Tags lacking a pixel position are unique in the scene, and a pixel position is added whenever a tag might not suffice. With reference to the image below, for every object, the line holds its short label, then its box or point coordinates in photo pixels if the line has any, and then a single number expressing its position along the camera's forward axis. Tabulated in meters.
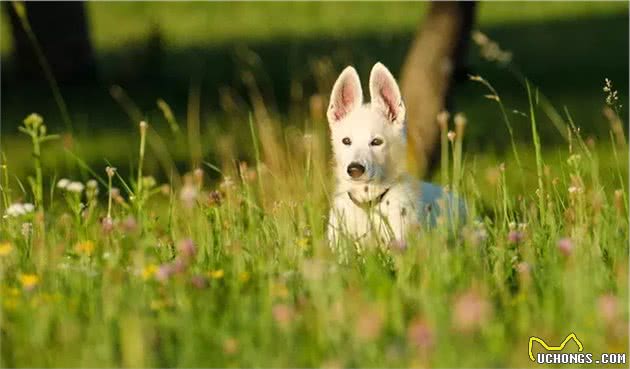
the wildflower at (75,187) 12.89
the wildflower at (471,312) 8.77
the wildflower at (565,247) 10.98
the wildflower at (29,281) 11.30
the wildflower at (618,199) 12.16
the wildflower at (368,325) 8.92
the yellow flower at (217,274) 11.34
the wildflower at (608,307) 9.45
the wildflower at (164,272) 10.75
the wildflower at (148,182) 13.15
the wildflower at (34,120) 13.23
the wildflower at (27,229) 13.71
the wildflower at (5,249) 12.02
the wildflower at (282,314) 9.41
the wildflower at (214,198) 13.92
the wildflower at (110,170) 13.47
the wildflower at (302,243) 12.57
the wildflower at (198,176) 13.92
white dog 14.55
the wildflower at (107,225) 12.58
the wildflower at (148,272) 11.17
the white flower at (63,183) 13.19
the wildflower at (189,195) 11.23
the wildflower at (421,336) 8.94
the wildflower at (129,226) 11.30
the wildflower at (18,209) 13.64
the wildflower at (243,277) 11.27
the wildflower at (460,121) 12.18
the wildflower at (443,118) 12.66
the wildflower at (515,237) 12.19
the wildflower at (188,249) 10.97
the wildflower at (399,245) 11.75
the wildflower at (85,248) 12.14
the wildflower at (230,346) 9.68
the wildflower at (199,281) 10.92
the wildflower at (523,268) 11.15
